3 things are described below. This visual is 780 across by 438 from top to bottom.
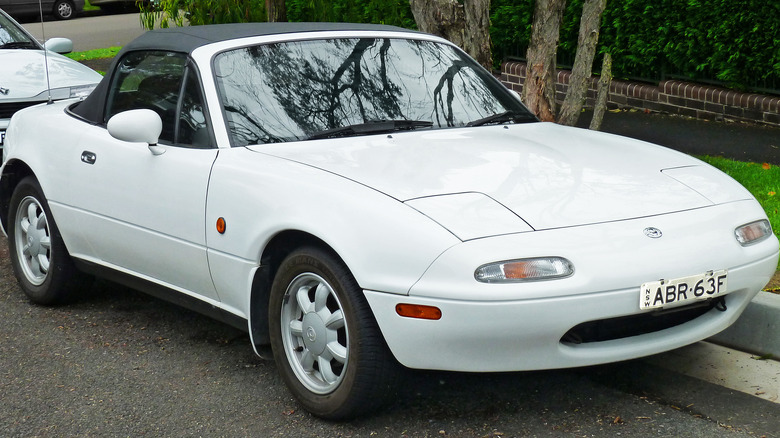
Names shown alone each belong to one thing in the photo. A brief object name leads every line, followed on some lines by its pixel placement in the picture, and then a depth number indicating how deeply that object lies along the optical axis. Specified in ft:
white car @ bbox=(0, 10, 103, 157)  28.37
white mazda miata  12.31
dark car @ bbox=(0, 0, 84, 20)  85.85
